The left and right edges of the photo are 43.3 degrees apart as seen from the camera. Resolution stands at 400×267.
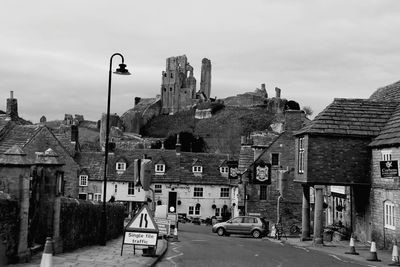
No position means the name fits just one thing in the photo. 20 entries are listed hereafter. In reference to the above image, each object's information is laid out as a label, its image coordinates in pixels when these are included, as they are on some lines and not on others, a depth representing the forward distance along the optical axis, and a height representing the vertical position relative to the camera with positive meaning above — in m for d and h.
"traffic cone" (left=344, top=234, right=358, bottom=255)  21.67 -2.27
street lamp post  18.89 -0.93
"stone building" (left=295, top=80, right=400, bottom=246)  24.81 +2.04
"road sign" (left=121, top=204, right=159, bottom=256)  15.55 -1.22
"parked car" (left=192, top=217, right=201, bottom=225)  53.14 -3.07
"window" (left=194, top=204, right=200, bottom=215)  58.09 -2.08
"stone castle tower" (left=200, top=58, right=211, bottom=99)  159.85 +36.32
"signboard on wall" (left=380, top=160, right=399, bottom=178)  22.31 +1.28
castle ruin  156.12 +33.13
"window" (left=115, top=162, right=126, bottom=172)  58.09 +2.61
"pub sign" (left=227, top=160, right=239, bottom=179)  48.62 +2.31
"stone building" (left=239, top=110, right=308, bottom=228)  43.53 +0.96
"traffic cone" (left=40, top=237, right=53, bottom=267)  8.20 -1.11
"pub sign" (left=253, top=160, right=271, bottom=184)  44.72 +1.79
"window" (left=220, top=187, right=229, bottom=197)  58.72 +0.07
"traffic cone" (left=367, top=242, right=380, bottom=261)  19.27 -2.19
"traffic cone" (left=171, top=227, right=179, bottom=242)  26.06 -2.43
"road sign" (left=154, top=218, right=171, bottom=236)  24.48 -1.70
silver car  33.44 -2.25
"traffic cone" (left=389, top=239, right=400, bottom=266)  18.23 -2.16
